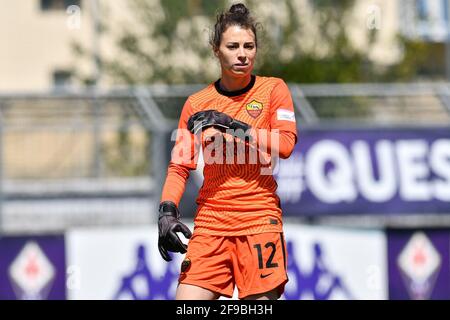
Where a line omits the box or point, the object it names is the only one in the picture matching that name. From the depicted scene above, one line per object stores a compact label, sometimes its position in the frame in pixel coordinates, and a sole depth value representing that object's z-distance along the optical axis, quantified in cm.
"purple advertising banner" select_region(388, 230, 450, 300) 1093
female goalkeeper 585
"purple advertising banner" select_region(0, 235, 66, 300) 1063
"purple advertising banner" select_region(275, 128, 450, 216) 1161
